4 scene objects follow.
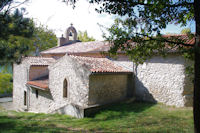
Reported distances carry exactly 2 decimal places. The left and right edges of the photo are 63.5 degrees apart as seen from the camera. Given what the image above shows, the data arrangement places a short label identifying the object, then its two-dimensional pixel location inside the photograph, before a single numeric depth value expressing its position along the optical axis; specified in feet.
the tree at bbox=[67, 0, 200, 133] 12.47
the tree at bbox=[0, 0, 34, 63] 20.85
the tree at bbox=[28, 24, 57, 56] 100.16
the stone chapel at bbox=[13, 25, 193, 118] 30.40
